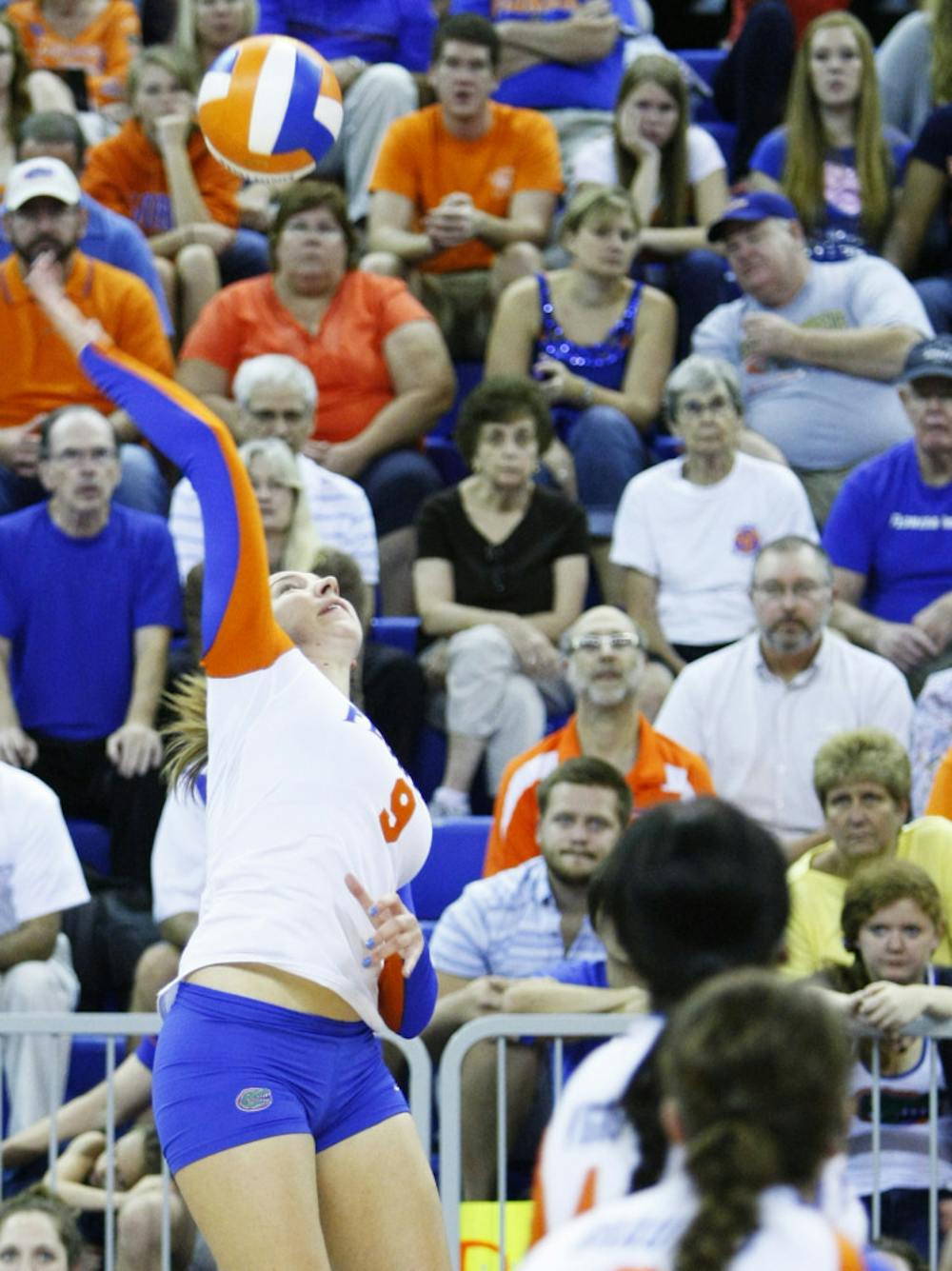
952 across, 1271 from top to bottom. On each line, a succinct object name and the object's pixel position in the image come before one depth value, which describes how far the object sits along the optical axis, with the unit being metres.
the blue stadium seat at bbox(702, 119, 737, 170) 22.08
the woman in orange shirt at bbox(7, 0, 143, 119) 21.59
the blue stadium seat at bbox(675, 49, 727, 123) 23.78
